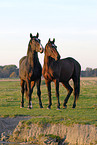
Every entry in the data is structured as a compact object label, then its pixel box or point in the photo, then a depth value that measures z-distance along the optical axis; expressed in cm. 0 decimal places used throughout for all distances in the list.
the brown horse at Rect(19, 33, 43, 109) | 1587
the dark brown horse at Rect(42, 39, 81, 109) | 1549
